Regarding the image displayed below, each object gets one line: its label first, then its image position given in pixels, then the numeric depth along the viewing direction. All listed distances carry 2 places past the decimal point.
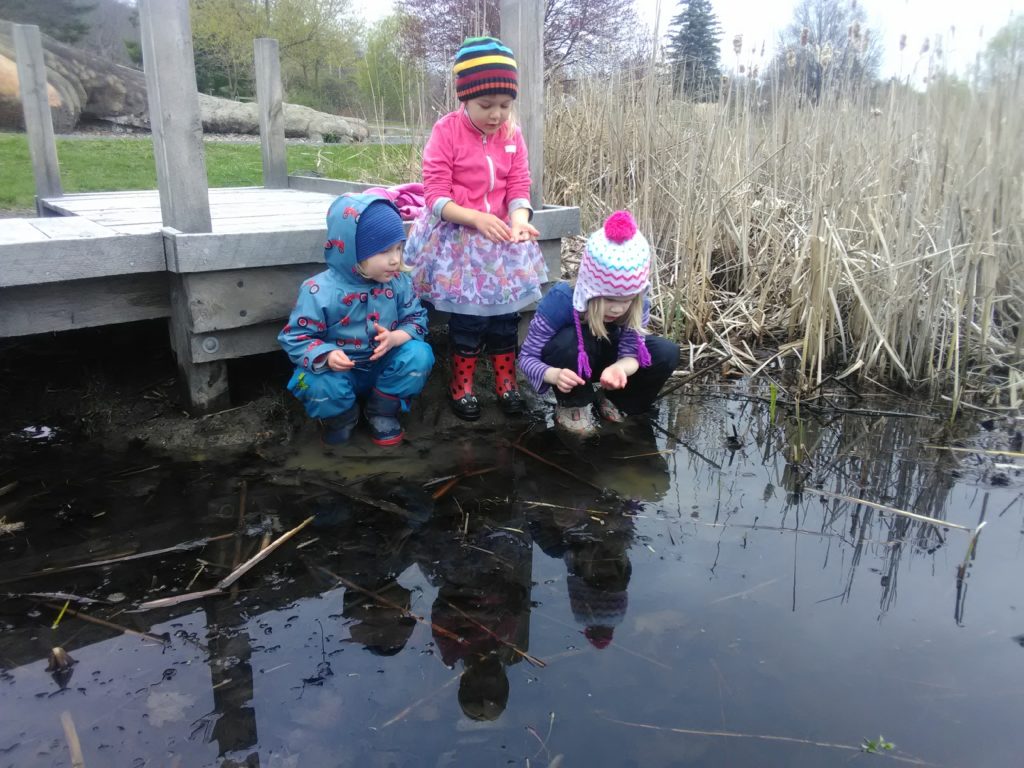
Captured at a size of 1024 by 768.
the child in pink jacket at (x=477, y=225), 2.87
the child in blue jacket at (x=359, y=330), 2.78
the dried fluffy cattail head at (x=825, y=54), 4.28
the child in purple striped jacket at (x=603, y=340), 2.78
